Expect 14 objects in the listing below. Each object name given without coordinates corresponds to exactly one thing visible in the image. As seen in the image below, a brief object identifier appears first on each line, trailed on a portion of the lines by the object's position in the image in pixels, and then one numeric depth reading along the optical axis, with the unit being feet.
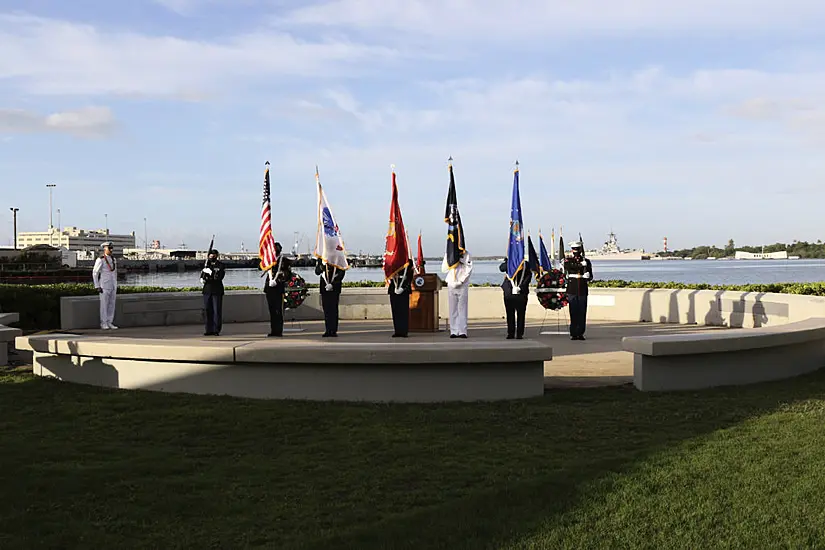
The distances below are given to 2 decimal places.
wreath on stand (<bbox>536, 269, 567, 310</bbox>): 54.13
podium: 56.44
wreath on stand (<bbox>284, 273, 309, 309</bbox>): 55.16
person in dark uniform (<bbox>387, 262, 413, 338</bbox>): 51.06
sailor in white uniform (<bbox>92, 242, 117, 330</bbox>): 58.39
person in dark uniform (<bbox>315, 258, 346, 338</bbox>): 51.49
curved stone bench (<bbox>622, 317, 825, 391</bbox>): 31.94
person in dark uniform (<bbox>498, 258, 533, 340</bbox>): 51.31
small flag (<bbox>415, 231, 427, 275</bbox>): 56.71
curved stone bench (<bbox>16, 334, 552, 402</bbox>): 29.66
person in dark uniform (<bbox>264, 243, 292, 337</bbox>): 51.70
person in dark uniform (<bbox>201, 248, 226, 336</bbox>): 52.90
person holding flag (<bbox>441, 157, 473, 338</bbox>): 51.52
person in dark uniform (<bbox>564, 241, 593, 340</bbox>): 50.93
